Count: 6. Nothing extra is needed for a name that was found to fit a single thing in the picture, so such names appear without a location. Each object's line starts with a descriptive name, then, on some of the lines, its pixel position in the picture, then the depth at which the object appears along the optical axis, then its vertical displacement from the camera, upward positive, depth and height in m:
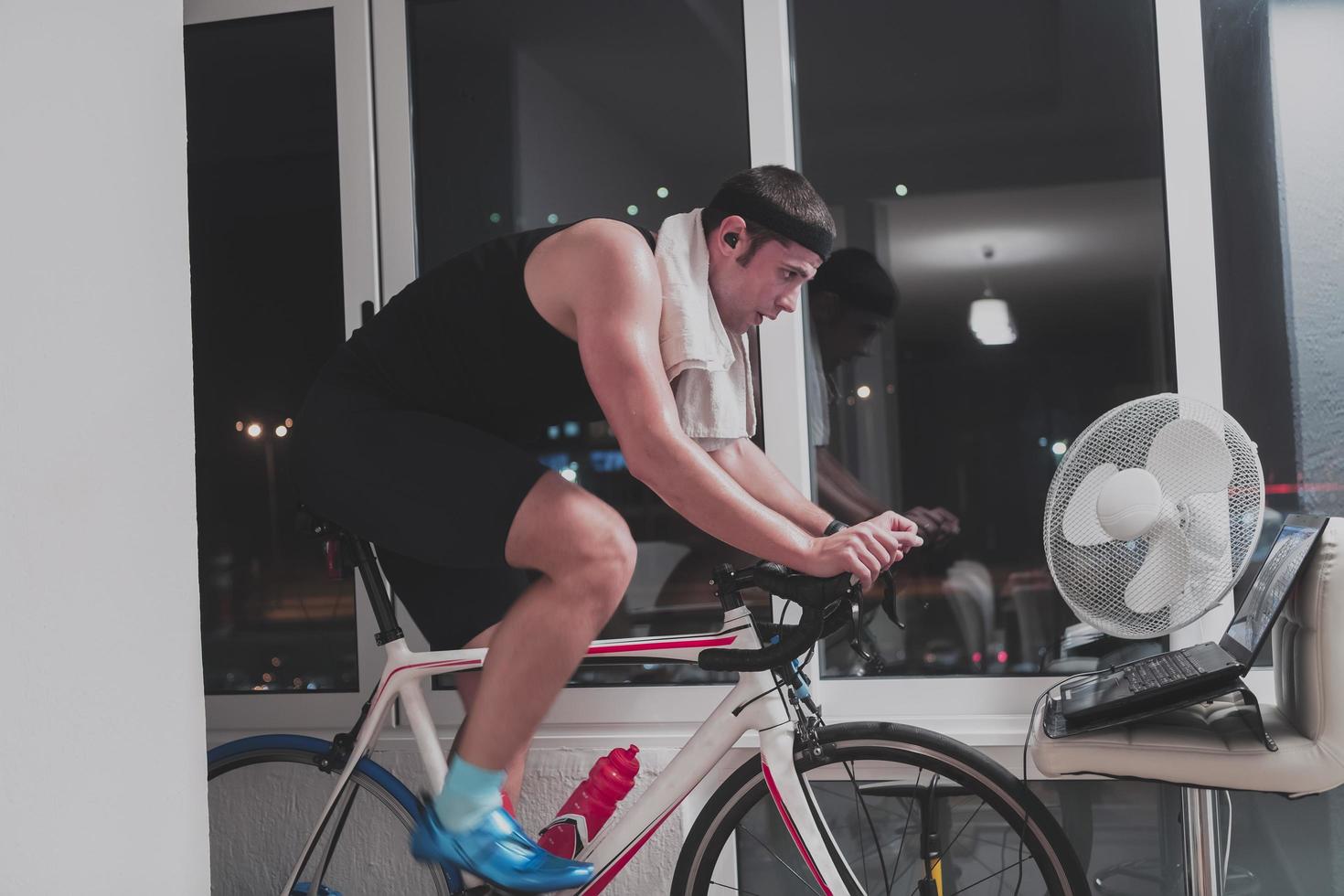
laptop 1.41 -0.29
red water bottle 1.70 -0.51
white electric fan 1.53 -0.08
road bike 1.56 -0.53
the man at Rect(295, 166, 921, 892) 1.43 +0.08
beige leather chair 1.36 -0.37
